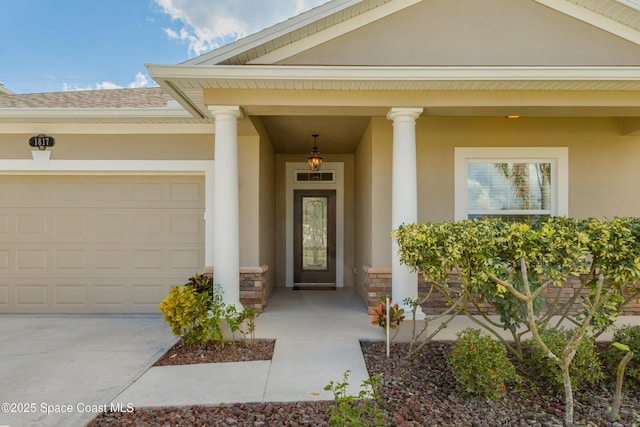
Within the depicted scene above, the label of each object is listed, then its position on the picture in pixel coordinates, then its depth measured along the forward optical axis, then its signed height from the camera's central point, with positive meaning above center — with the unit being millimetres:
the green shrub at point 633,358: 3635 -1278
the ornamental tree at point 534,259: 3112 -321
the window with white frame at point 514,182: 6133 +582
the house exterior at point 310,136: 4848 +1097
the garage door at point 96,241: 6492 -326
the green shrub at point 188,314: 4539 -1059
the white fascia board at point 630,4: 4858 +2608
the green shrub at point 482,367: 3318 -1237
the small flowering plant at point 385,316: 4566 -1090
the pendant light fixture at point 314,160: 7543 +1140
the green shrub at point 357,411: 2600 -1354
